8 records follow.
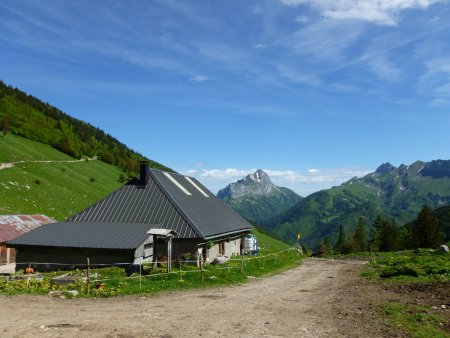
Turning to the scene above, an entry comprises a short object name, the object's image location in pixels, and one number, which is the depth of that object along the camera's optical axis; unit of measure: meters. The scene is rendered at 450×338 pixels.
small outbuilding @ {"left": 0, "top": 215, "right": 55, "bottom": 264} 41.38
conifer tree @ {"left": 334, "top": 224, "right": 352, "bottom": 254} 105.19
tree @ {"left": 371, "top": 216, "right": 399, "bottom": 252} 96.00
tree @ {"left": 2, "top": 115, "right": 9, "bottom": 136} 109.86
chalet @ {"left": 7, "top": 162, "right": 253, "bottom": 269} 31.52
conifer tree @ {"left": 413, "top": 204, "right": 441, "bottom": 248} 87.19
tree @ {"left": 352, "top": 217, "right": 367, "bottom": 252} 105.21
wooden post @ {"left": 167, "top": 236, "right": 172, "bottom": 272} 27.44
